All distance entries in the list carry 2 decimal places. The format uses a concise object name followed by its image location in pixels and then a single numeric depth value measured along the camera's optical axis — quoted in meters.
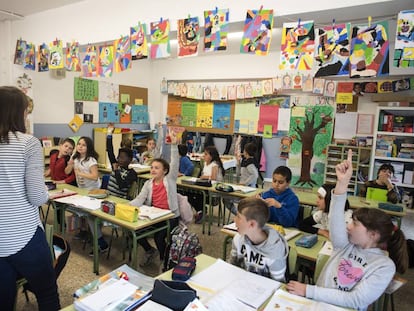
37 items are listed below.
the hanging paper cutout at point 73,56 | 4.50
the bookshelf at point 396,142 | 5.52
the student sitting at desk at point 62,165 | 3.93
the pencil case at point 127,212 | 2.58
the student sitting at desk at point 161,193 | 3.10
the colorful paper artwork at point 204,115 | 7.96
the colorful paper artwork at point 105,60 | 4.07
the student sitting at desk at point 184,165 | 5.02
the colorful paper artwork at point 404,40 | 2.35
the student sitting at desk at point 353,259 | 1.42
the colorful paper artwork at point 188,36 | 3.26
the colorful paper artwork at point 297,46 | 2.68
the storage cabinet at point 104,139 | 6.95
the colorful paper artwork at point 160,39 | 3.47
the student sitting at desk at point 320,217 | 2.56
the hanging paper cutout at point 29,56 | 5.16
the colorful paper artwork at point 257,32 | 2.86
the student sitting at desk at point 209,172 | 4.59
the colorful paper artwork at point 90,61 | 4.26
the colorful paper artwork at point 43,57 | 4.91
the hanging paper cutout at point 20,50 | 5.20
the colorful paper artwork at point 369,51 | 2.48
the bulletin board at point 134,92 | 7.90
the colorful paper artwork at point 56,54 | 4.71
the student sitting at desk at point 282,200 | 2.72
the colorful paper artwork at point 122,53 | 3.83
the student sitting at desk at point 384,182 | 3.96
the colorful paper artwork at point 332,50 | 2.62
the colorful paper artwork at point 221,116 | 7.70
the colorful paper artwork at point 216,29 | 3.07
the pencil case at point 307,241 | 2.23
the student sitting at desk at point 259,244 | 1.73
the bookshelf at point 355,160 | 6.05
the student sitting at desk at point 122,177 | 3.54
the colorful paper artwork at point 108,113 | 7.36
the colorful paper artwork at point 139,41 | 3.66
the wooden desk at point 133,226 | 2.54
